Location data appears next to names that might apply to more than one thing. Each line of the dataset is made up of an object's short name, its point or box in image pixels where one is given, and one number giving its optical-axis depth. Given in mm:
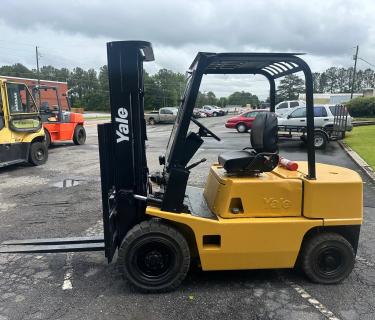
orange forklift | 15686
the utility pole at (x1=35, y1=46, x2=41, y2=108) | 57700
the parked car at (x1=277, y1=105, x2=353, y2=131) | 17781
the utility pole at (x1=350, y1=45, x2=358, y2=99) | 51656
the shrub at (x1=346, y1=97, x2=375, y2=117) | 35312
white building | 57844
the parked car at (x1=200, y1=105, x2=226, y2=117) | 51031
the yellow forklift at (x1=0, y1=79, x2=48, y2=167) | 10352
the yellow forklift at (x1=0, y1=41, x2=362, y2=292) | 3844
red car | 25203
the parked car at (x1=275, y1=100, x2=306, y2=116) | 26403
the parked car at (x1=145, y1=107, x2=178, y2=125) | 35738
